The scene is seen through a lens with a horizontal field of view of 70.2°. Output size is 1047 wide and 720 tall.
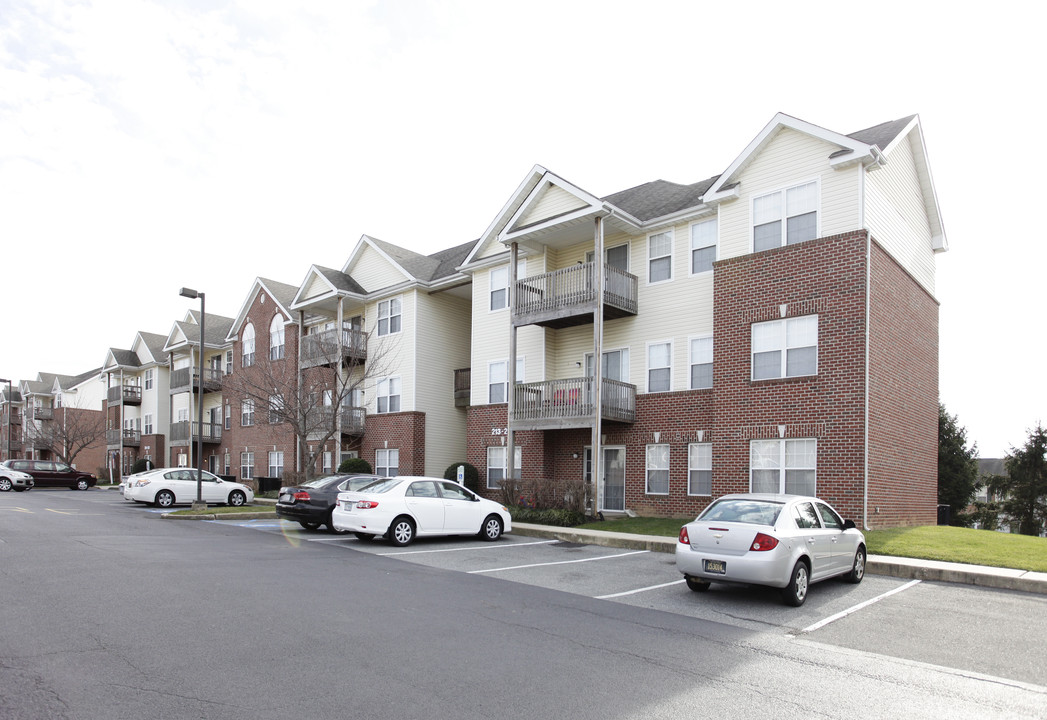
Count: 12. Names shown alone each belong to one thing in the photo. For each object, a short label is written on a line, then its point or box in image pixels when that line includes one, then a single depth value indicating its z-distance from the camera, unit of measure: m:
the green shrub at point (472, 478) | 26.67
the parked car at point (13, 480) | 39.22
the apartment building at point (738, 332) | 18.25
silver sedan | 9.96
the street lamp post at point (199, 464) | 24.97
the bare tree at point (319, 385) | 28.58
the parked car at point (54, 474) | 43.03
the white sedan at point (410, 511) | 15.69
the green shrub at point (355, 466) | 29.88
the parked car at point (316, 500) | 18.41
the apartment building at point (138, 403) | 52.09
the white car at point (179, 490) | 26.91
